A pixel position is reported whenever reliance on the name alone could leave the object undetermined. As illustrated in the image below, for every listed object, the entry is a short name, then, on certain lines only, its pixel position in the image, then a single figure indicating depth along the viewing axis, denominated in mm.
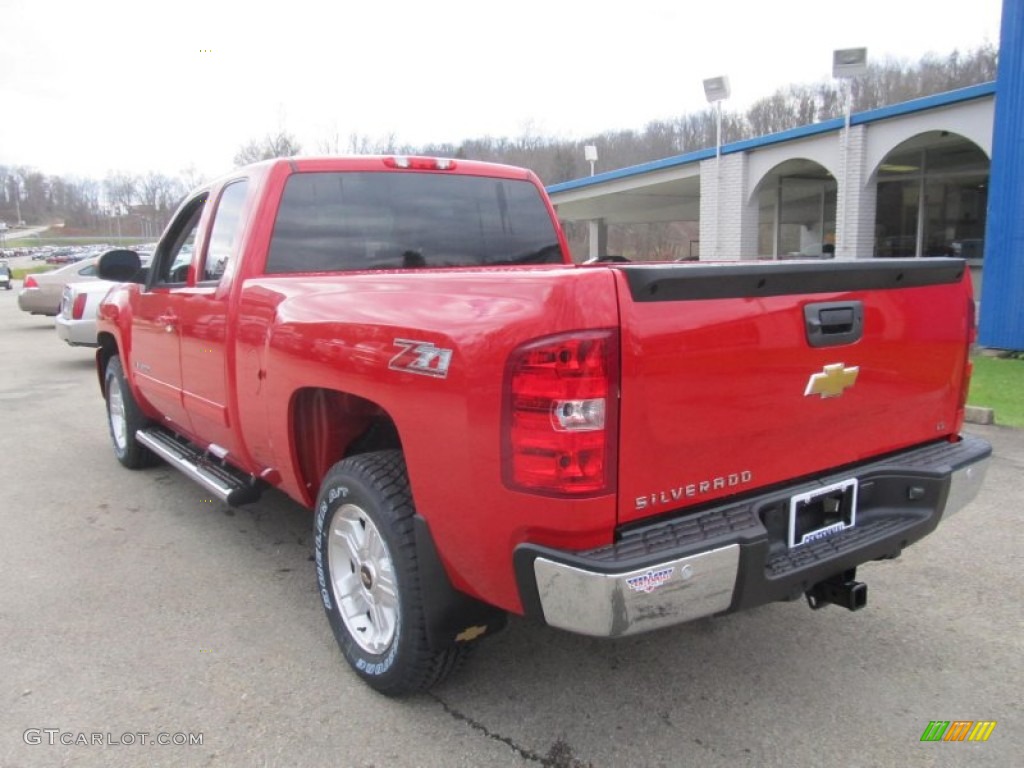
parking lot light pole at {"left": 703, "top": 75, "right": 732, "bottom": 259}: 15227
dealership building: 9552
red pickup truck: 2082
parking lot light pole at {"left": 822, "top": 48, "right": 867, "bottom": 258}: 11766
